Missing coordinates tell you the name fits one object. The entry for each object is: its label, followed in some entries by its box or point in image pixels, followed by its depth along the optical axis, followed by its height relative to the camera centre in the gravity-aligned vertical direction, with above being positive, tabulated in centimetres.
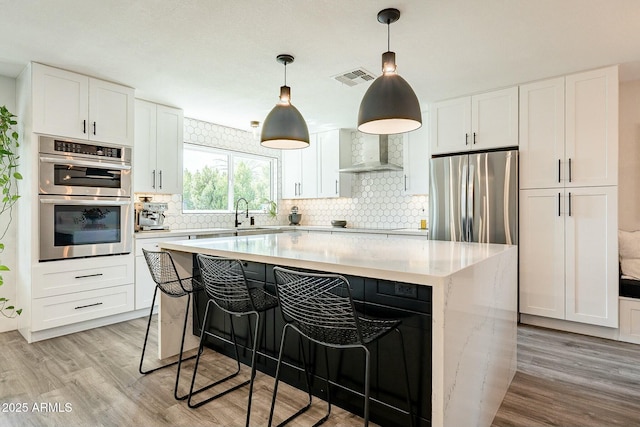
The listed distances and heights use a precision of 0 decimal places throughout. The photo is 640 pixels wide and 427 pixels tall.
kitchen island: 131 -36
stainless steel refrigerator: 353 +17
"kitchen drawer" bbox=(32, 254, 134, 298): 308 -60
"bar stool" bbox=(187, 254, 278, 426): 188 -44
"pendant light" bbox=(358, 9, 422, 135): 193 +63
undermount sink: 493 -27
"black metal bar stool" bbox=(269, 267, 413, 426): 140 -44
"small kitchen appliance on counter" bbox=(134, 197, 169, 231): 403 -3
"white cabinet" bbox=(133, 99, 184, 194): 403 +76
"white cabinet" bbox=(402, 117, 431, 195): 449 +69
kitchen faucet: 527 +12
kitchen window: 495 +52
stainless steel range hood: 481 +82
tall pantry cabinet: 312 +15
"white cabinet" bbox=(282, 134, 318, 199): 570 +68
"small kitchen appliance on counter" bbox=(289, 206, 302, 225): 600 -9
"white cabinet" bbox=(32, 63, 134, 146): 308 +101
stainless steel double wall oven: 312 +12
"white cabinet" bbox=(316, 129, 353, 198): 540 +80
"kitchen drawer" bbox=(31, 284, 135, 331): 306 -90
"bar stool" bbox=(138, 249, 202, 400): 238 -45
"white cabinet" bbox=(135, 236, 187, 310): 372 -74
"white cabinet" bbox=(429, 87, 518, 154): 359 +100
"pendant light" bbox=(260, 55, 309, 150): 256 +65
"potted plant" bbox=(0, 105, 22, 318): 310 +40
